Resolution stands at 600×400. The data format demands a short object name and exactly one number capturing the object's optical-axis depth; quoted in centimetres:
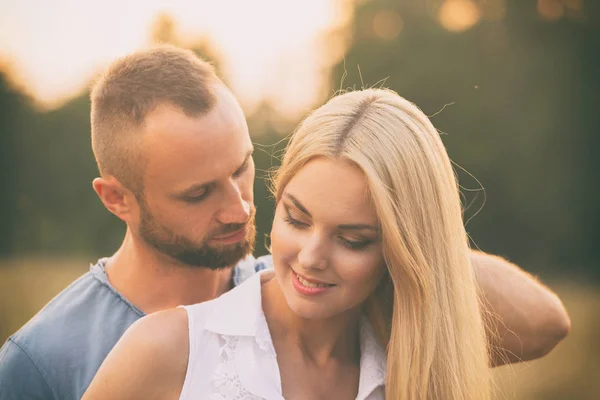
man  296
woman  221
